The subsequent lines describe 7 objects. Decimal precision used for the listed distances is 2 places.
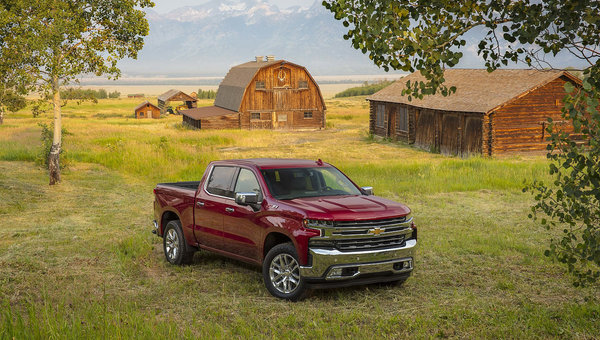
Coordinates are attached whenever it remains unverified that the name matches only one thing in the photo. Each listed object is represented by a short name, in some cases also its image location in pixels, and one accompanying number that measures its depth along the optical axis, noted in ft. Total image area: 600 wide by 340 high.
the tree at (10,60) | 77.36
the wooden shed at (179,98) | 276.62
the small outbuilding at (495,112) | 117.80
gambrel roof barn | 204.85
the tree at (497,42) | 22.11
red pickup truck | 29.14
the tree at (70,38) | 77.46
